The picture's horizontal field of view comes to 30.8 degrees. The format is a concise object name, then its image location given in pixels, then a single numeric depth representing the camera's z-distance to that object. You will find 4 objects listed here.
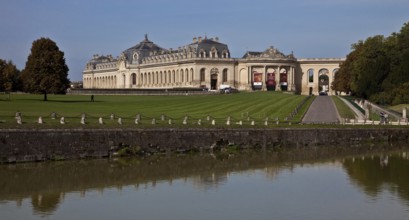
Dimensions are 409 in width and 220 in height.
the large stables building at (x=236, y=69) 172.25
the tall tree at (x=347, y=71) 121.43
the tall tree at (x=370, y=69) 100.81
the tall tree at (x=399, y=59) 95.32
